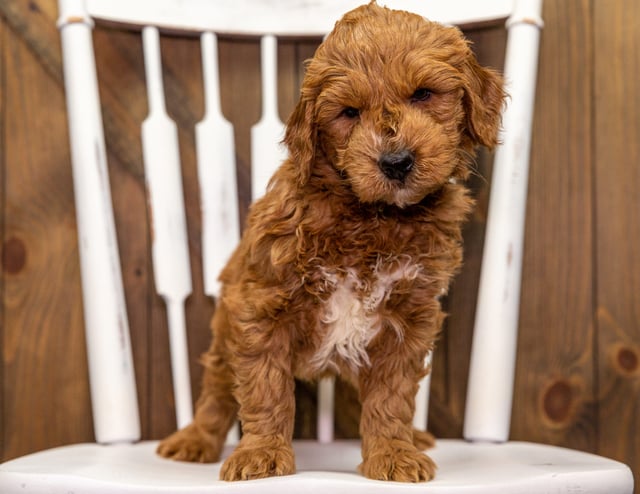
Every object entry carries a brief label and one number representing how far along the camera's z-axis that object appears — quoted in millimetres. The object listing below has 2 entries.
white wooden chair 1207
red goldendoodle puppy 962
